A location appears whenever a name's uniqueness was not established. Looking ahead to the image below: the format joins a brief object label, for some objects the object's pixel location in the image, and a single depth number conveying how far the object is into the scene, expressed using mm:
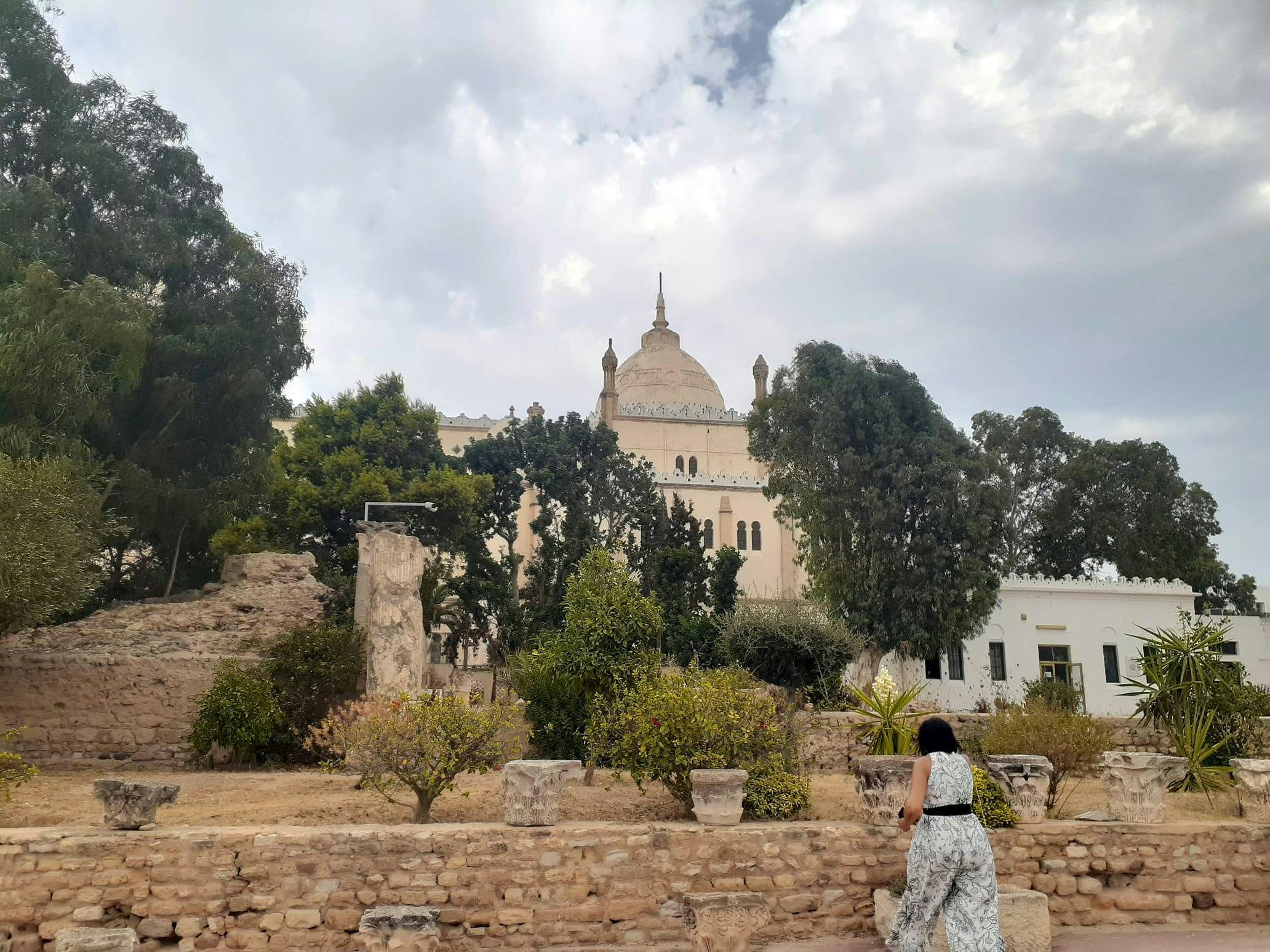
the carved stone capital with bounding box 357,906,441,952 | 6098
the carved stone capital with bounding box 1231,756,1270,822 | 8227
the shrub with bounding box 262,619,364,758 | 12945
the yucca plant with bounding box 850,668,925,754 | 10109
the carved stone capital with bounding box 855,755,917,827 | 7707
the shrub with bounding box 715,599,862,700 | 19094
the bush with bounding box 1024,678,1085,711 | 18969
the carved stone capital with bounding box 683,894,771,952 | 6402
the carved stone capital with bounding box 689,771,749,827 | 7582
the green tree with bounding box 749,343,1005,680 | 23984
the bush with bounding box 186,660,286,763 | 12195
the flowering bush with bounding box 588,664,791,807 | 8367
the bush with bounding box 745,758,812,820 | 8297
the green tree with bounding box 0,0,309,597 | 18047
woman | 5500
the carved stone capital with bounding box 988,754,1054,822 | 7910
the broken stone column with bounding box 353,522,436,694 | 13266
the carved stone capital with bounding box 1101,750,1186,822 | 7863
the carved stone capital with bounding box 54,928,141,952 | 5863
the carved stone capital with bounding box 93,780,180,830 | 6973
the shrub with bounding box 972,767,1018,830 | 7730
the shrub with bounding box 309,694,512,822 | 7785
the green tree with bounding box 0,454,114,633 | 11312
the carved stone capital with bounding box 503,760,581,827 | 7324
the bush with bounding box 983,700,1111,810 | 9906
